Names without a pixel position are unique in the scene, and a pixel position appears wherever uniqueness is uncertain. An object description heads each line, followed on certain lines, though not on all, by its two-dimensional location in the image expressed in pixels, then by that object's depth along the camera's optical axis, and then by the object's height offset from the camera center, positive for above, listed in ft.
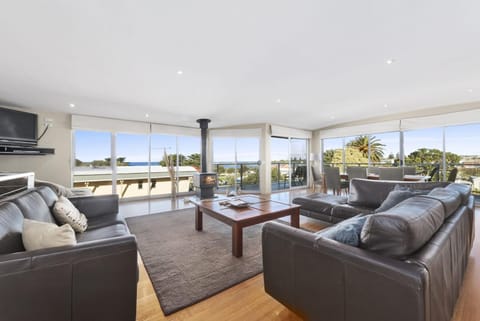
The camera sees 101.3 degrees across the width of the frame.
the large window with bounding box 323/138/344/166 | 24.76 +1.01
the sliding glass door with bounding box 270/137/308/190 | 23.40 -0.35
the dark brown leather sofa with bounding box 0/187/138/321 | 3.30 -2.14
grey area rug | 5.73 -3.73
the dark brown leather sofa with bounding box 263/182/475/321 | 2.98 -1.96
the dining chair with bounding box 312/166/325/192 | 20.08 -1.77
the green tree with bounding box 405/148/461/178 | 16.90 +0.03
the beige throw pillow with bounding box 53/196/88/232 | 6.49 -1.80
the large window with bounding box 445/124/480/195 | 15.83 +0.49
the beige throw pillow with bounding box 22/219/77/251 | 3.92 -1.51
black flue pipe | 18.55 +2.21
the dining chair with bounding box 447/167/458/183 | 14.17 -1.21
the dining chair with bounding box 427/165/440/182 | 16.91 -1.13
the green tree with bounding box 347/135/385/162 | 21.40 +1.50
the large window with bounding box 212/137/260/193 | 22.30 +0.05
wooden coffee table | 7.74 -2.33
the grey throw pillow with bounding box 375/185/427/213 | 6.61 -1.33
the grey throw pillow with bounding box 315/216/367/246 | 3.92 -1.56
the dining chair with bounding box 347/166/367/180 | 16.61 -1.08
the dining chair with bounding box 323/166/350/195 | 16.68 -1.82
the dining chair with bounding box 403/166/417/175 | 15.47 -0.96
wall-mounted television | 12.42 +2.40
